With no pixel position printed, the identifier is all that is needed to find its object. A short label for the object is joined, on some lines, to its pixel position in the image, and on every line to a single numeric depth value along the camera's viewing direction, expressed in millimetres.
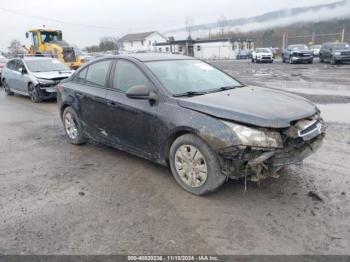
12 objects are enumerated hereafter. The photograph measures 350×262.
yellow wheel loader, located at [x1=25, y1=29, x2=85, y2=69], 23156
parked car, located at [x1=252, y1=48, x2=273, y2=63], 36438
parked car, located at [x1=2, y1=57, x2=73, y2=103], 11695
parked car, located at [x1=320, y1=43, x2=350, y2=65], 26812
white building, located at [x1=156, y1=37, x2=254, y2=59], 68000
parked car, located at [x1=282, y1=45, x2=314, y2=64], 30781
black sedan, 3707
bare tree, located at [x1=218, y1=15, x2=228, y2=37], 105625
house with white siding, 90312
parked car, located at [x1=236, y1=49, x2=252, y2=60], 57000
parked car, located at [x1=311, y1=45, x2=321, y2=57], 39981
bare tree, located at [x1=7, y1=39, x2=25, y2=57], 67312
